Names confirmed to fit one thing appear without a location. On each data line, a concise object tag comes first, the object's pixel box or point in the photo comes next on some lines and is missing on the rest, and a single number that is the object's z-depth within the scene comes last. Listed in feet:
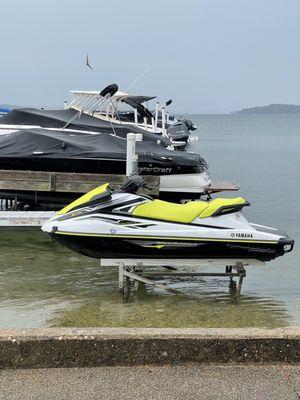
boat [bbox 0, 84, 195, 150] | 87.25
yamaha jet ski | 35.04
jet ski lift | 36.01
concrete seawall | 21.34
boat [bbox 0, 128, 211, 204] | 61.82
